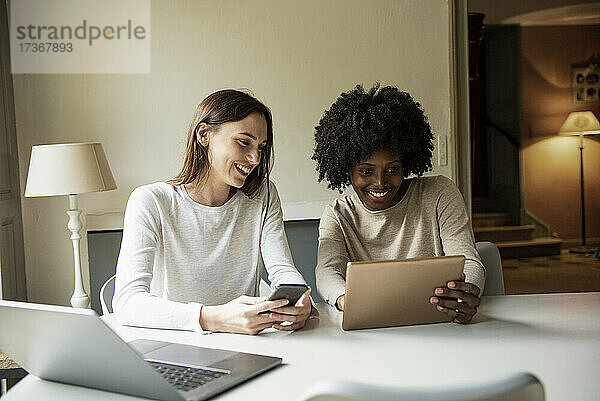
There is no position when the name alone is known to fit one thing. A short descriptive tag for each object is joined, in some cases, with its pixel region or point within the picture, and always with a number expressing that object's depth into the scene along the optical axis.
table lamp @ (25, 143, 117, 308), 2.73
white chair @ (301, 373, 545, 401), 0.76
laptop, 1.13
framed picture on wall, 4.90
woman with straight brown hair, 1.94
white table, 1.25
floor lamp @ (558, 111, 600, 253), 4.92
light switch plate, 3.48
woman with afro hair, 2.09
